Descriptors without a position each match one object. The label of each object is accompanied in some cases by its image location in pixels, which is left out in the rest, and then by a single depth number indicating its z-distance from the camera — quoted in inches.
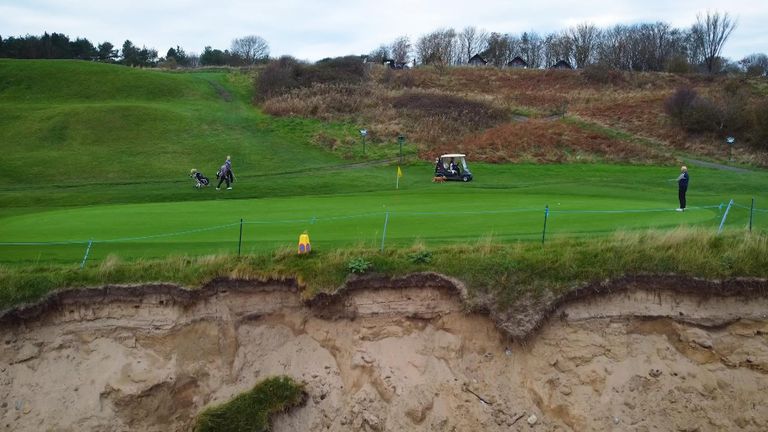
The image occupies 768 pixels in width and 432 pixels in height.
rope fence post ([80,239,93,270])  481.0
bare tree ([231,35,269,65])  4635.8
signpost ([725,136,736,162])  1610.5
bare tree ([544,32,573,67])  4517.7
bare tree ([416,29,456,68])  3796.8
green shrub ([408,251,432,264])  459.8
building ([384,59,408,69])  3503.7
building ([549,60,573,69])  3796.8
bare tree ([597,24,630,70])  4082.2
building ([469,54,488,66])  4119.1
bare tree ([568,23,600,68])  4281.5
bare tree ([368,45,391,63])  4164.6
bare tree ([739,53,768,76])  3096.7
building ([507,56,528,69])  4044.8
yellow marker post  486.0
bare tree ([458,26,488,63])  4938.5
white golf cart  1261.1
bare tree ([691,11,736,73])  3907.0
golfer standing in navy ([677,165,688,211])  728.3
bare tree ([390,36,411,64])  4308.6
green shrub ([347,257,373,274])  453.1
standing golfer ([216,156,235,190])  1110.4
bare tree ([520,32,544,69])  4896.7
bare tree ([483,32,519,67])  4401.6
